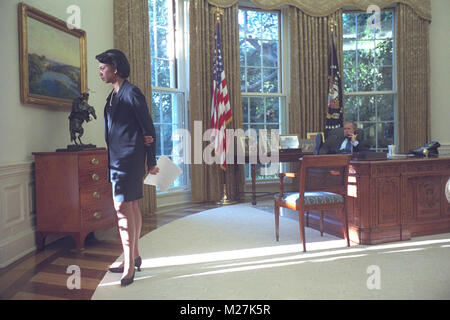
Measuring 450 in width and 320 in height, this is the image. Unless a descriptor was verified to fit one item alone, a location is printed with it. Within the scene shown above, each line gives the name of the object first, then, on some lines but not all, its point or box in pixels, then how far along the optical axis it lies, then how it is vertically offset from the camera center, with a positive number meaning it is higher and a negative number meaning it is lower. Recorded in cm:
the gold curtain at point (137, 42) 514 +158
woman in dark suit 247 +7
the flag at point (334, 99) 690 +91
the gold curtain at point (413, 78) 722 +134
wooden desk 355 -54
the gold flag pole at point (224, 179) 629 -52
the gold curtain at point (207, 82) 631 +120
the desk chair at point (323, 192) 336 -44
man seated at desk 425 +7
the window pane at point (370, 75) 738 +145
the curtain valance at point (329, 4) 689 +273
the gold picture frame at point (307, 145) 659 +5
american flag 617 +72
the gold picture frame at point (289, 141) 657 +13
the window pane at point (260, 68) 715 +160
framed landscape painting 346 +100
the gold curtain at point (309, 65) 703 +159
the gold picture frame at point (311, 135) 696 +24
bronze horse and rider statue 376 +37
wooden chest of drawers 353 -40
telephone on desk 402 -6
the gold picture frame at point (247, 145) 621 +8
